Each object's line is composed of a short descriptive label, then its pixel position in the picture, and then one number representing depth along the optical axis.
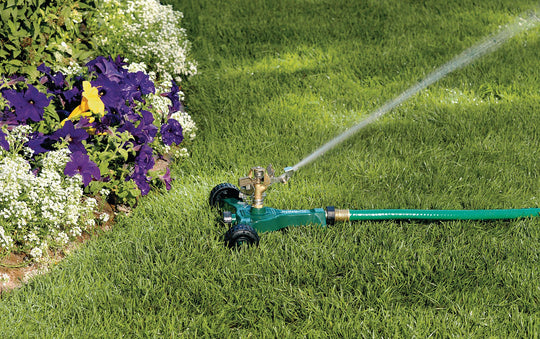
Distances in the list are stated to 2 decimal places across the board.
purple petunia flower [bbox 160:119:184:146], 3.58
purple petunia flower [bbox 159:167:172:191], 3.24
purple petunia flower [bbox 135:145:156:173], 3.13
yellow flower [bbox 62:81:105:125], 2.89
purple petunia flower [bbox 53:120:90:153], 2.79
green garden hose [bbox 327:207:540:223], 2.74
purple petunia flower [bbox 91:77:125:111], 3.01
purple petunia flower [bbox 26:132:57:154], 2.76
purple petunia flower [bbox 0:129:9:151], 2.62
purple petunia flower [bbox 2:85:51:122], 2.78
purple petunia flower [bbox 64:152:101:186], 2.71
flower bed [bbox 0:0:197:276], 2.57
